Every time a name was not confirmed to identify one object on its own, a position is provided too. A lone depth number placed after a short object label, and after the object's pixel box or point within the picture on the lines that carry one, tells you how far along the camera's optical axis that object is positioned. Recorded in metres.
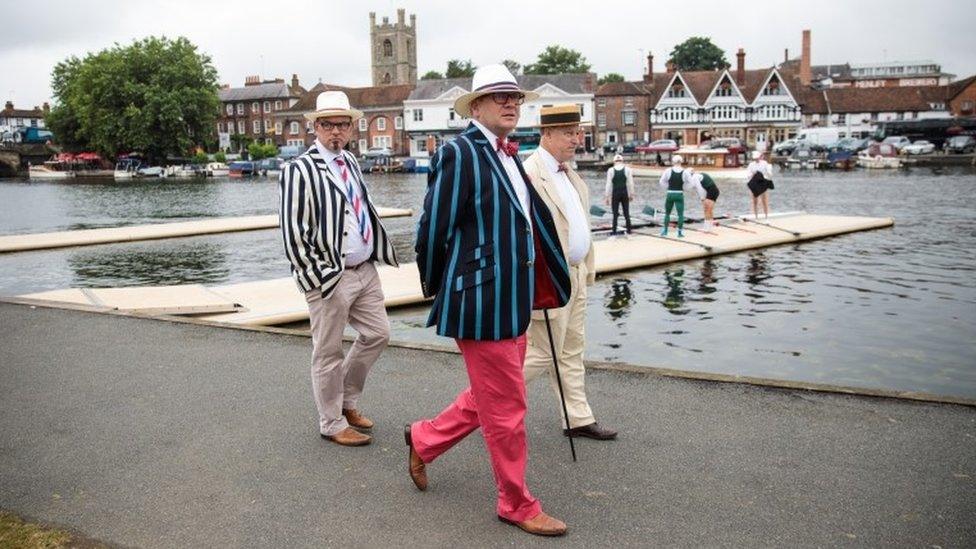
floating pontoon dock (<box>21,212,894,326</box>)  10.66
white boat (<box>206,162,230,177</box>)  85.44
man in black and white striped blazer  5.19
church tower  128.12
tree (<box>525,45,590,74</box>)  125.69
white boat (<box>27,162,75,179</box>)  92.81
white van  83.56
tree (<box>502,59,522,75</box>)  131.12
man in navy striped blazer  4.05
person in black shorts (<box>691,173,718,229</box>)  19.36
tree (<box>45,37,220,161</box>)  87.50
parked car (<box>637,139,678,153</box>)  73.44
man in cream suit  5.33
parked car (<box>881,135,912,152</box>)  78.38
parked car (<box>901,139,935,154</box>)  75.44
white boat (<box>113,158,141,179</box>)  84.56
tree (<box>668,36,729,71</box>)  130.12
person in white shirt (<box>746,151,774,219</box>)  22.59
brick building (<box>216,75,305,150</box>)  115.81
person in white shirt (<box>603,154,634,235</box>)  19.23
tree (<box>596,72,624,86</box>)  143.43
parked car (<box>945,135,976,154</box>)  76.31
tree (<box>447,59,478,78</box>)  132.88
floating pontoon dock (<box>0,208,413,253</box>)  20.62
